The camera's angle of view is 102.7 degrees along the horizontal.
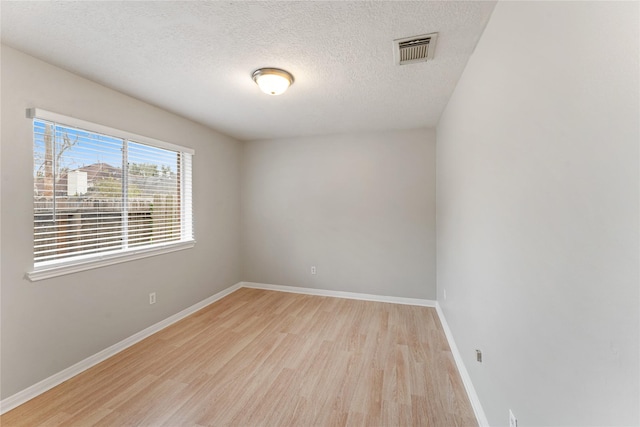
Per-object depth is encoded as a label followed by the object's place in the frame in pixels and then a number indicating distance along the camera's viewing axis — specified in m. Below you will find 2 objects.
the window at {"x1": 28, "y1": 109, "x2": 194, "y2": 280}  2.00
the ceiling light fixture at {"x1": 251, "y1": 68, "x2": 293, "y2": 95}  2.06
